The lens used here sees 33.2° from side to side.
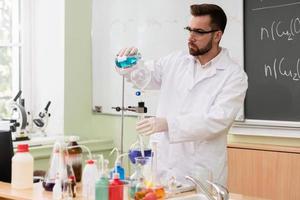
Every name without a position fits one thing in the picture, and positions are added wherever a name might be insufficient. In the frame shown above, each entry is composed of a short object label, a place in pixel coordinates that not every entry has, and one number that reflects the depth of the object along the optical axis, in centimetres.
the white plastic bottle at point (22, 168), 218
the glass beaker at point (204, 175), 200
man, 228
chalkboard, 289
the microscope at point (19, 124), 348
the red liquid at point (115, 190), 181
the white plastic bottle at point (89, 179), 201
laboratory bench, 204
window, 386
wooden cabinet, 287
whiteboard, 317
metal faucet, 170
